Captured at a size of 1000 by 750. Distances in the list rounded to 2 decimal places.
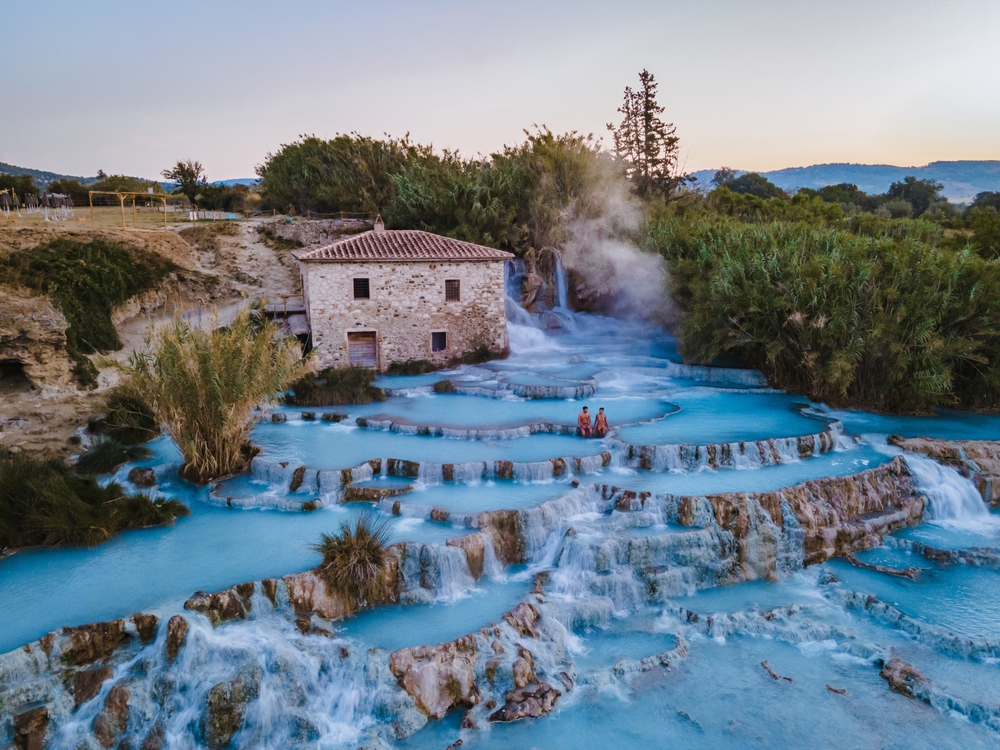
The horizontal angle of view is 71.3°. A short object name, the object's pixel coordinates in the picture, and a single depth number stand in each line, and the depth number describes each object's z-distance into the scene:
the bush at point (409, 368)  22.77
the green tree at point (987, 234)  23.31
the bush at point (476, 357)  23.78
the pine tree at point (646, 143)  39.84
